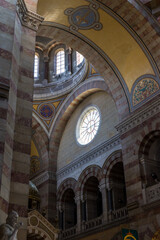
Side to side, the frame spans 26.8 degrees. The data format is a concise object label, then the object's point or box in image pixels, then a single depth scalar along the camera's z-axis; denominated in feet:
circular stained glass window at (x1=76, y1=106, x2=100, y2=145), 51.60
